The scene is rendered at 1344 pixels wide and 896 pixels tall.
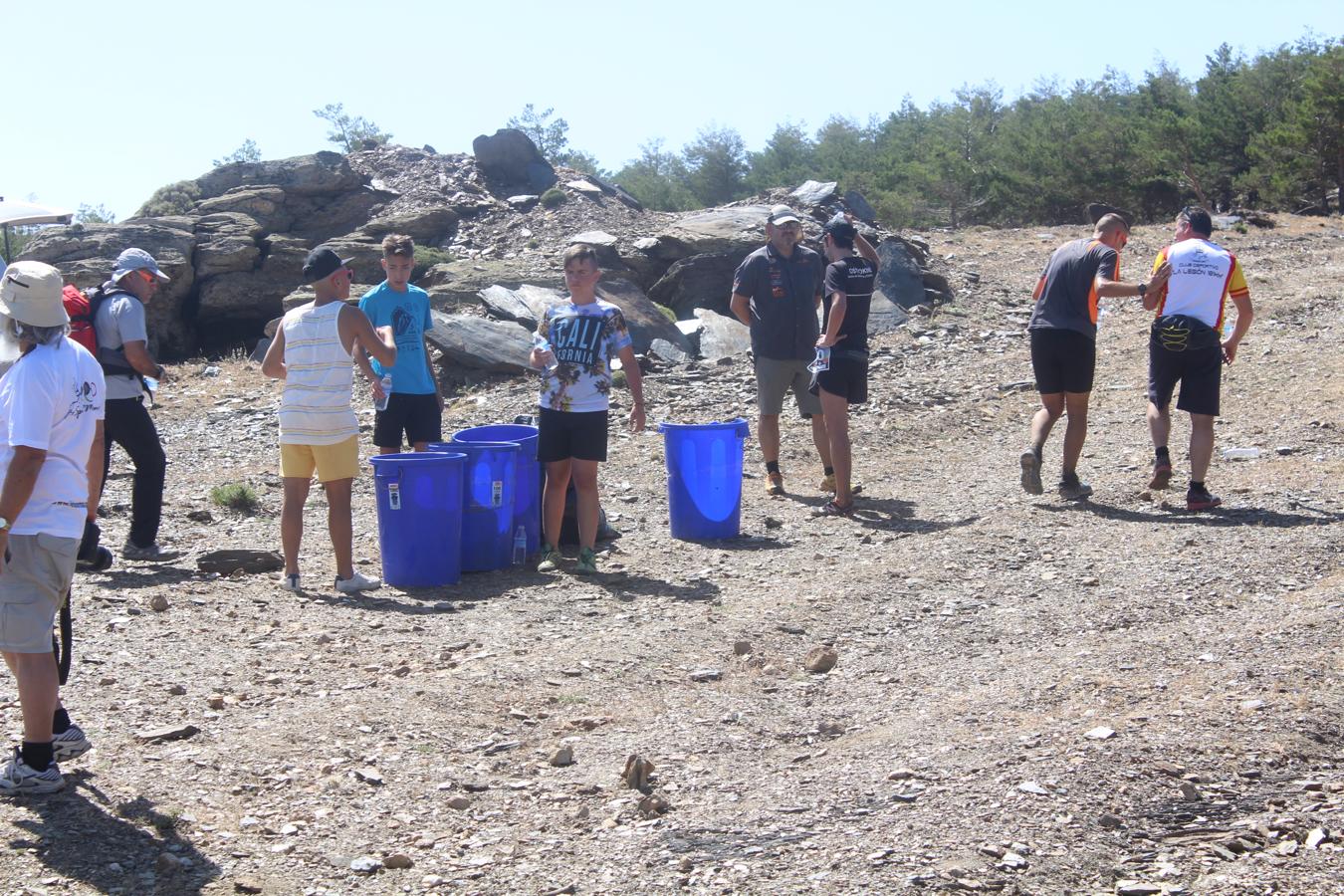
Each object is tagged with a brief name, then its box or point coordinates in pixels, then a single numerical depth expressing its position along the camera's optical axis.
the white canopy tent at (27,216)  13.90
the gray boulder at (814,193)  21.33
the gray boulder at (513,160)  23.39
